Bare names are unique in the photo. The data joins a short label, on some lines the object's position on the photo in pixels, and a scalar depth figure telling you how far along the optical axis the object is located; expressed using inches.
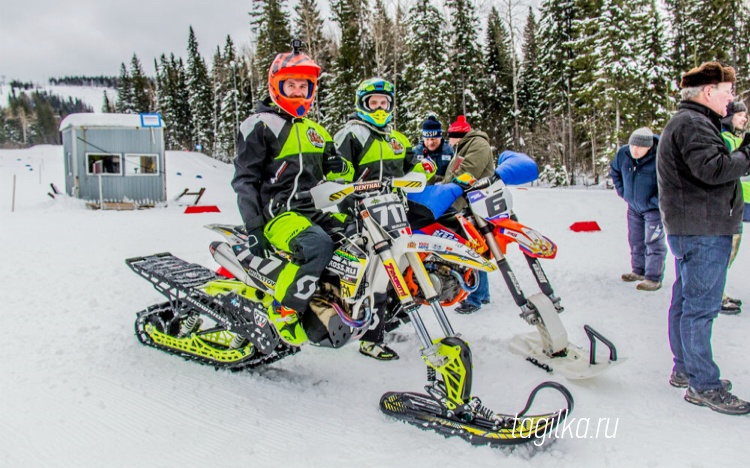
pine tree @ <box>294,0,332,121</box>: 1357.0
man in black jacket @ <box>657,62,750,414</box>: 118.6
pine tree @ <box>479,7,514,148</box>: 1465.3
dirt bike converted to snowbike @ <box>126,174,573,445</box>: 108.6
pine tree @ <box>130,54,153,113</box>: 2593.5
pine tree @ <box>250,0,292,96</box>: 1375.4
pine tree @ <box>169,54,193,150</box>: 2513.5
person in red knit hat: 207.3
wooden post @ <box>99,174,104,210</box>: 680.0
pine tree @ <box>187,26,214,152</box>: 2260.1
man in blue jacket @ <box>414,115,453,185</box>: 241.0
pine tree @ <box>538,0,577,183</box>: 1193.4
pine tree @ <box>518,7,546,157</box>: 1515.7
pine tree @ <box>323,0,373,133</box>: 1299.2
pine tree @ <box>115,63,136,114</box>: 2564.0
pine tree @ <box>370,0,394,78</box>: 1189.2
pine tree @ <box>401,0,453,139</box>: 1128.2
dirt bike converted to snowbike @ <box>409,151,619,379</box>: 135.5
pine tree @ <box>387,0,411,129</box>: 1243.8
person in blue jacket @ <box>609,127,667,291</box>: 218.2
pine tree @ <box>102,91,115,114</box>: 3340.1
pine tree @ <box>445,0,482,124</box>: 1168.2
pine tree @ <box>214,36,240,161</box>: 1904.5
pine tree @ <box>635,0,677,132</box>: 983.0
